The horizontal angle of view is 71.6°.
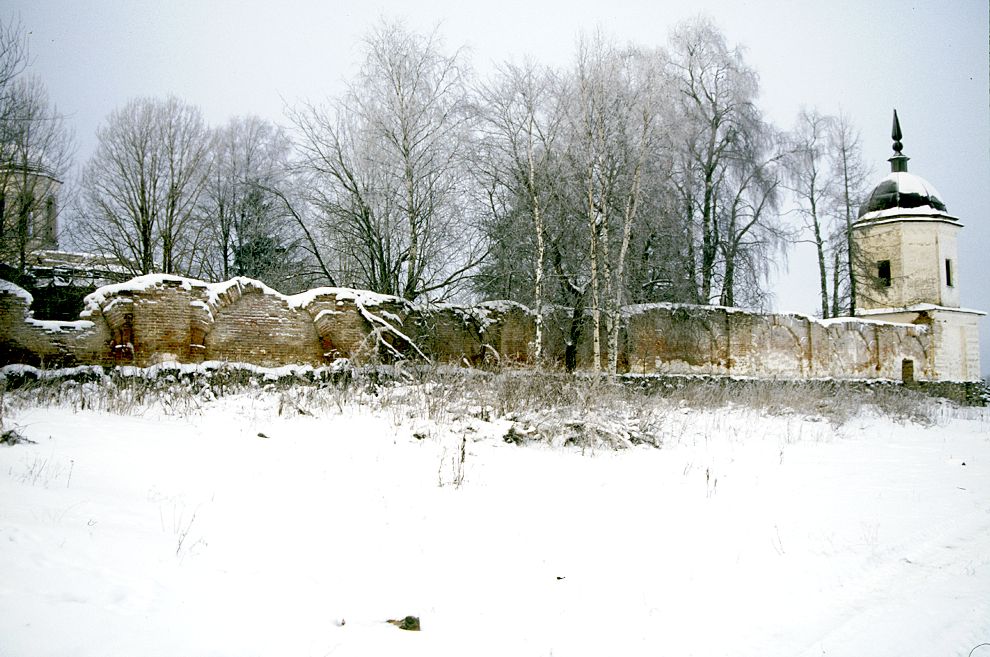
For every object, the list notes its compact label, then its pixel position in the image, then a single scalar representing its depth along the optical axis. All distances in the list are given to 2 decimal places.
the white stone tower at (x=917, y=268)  31.72
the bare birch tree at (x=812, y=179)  25.03
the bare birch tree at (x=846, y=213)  30.41
